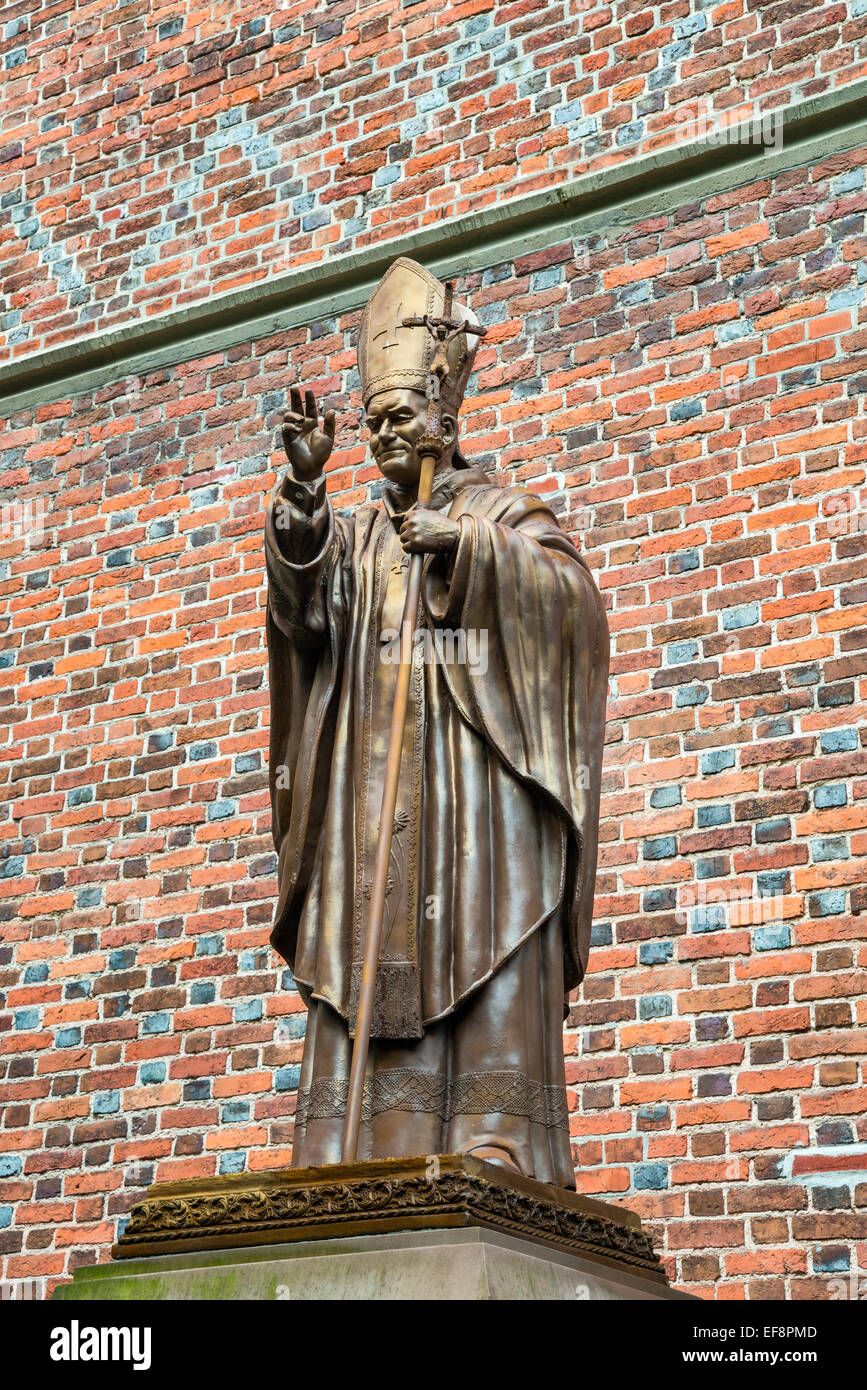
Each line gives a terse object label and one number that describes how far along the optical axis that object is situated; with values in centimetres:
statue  373
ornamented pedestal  308
